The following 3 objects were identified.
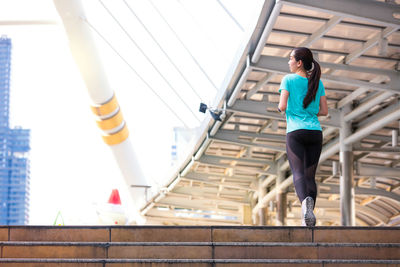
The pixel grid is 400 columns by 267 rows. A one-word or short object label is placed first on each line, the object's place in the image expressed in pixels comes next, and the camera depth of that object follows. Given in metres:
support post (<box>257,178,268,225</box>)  26.05
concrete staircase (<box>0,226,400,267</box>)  5.78
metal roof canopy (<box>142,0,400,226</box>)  11.54
